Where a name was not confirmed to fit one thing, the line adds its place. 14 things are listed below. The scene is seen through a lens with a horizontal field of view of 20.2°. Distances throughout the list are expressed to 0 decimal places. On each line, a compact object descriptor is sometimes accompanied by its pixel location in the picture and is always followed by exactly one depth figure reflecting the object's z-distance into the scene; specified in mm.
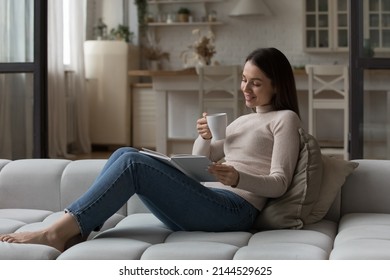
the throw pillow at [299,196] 3770
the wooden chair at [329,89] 8820
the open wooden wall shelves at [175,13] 12173
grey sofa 3294
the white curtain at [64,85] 10330
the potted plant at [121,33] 11993
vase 12319
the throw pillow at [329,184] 3936
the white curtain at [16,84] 6611
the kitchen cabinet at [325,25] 11474
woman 3550
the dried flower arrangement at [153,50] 12353
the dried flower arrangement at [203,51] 10020
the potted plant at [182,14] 12150
